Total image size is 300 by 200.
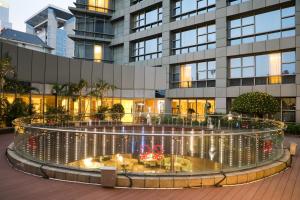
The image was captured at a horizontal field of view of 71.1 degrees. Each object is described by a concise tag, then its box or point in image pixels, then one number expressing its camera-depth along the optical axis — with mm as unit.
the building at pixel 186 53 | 19028
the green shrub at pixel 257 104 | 15943
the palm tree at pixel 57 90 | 19422
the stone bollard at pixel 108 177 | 5418
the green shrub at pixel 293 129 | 15499
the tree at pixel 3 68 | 14119
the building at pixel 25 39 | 52237
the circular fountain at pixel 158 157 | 5706
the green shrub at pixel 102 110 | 20007
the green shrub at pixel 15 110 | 14806
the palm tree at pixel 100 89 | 21598
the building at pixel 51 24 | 96197
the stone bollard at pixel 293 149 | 8737
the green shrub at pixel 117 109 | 21090
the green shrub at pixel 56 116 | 15898
